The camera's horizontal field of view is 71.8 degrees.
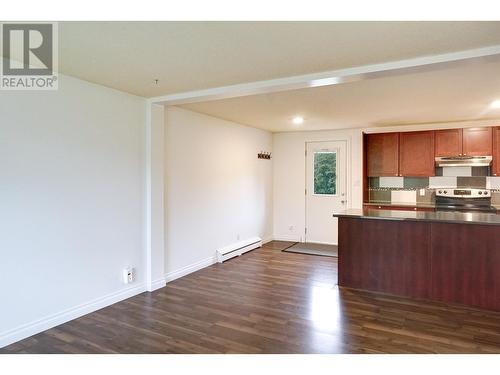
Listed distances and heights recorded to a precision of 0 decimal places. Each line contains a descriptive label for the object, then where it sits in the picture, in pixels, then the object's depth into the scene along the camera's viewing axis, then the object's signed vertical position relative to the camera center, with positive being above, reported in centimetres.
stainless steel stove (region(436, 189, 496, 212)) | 566 -24
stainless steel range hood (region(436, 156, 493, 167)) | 548 +40
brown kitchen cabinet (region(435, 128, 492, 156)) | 547 +71
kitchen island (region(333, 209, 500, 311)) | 356 -78
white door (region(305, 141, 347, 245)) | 677 -4
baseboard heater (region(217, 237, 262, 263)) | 549 -106
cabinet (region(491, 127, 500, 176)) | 540 +54
